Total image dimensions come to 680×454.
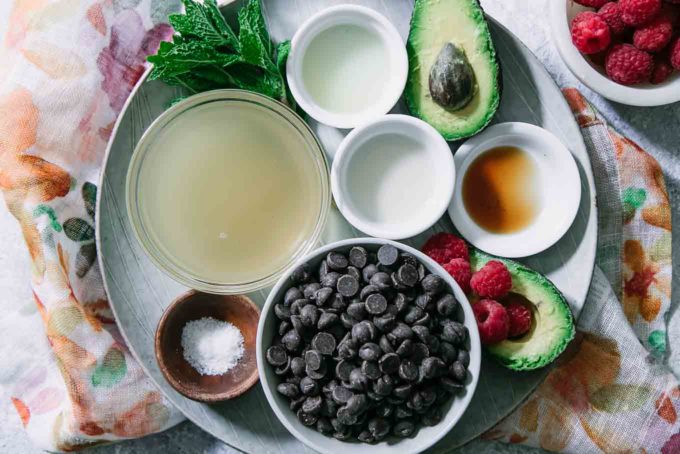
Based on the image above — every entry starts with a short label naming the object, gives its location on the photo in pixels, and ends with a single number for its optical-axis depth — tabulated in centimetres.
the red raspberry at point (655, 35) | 50
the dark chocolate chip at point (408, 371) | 43
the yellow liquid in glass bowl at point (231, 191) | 49
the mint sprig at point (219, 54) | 48
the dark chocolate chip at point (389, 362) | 43
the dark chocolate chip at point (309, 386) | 45
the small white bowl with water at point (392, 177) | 49
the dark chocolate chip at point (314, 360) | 44
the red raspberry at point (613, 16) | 51
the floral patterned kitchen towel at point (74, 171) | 52
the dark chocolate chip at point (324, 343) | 44
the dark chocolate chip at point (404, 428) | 45
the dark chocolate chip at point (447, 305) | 45
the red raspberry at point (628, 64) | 51
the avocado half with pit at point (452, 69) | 48
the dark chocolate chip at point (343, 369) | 44
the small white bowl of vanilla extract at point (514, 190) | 50
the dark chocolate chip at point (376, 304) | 44
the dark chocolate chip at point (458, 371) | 44
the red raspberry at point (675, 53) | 50
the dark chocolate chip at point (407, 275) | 45
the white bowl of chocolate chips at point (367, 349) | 44
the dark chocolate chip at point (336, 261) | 46
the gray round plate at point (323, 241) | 50
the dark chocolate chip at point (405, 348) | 43
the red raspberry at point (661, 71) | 52
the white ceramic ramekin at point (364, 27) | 49
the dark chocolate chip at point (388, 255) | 45
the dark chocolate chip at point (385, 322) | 44
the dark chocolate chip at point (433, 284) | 45
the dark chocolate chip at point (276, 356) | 45
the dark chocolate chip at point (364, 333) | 44
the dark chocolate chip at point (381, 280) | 45
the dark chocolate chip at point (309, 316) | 45
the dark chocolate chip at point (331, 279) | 45
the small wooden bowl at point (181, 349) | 48
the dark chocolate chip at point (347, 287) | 45
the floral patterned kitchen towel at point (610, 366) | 53
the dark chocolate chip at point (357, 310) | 45
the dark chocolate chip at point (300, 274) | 46
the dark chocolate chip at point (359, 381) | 44
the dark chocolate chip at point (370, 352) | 43
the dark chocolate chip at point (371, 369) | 43
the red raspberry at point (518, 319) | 48
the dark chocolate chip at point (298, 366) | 45
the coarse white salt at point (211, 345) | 50
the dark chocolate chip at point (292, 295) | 46
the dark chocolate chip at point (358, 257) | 46
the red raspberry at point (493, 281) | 47
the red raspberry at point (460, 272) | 48
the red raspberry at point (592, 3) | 52
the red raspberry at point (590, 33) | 50
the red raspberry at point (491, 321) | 46
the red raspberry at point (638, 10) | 49
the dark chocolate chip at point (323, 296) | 45
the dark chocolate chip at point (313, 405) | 45
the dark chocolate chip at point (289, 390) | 45
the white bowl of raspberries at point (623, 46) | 50
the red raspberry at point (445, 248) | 49
